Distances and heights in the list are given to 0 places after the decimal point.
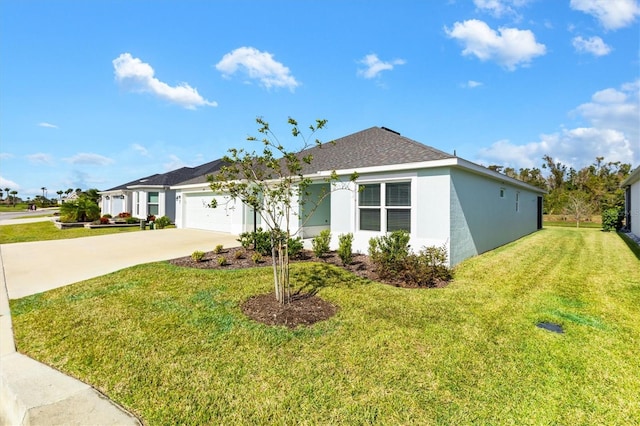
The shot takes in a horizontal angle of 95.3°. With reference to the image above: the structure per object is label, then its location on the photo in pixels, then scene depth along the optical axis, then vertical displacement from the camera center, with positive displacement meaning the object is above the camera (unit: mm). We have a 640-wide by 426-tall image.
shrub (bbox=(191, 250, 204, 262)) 9117 -1401
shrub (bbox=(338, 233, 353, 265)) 8836 -1146
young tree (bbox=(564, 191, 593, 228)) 24812 +768
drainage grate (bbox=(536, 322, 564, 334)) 4766 -1879
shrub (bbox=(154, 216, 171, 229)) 20094 -773
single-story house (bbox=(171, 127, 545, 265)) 8766 +616
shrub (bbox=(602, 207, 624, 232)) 18703 -250
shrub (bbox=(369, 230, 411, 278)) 7641 -1136
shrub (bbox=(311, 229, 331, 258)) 9820 -1077
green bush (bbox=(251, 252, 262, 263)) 9062 -1438
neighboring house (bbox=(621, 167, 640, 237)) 14148 +753
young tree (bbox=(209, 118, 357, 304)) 5344 +840
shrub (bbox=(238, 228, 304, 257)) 9523 -1074
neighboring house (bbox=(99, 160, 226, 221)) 24109 +1564
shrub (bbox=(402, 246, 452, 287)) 7164 -1407
